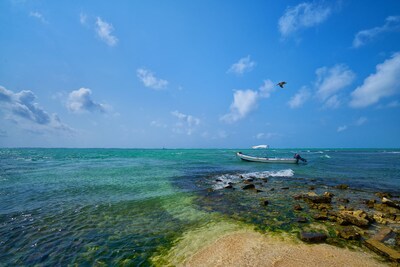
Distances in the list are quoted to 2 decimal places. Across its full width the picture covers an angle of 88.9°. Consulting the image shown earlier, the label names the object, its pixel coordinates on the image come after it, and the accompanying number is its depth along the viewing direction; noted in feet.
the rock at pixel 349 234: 23.76
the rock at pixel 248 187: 54.03
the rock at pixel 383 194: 45.89
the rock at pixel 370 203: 37.83
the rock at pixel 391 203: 37.28
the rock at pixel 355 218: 27.79
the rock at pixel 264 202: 38.65
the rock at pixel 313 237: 23.11
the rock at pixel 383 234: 23.93
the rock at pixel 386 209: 34.31
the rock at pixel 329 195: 43.63
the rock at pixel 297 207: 35.45
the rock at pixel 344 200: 41.07
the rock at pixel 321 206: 35.67
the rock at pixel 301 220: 29.77
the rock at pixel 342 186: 54.62
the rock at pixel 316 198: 40.24
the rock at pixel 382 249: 19.19
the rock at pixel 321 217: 30.40
